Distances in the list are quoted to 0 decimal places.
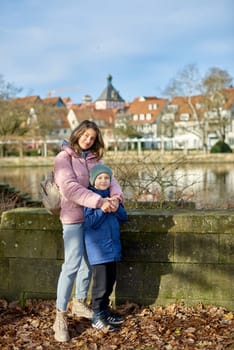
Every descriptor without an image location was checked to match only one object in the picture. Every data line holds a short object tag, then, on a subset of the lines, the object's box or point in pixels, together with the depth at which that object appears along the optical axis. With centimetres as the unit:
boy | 396
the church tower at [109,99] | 12375
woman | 388
